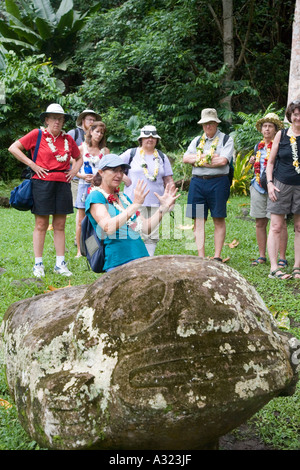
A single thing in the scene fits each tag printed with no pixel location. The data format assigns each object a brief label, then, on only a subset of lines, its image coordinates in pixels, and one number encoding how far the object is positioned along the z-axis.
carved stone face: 2.17
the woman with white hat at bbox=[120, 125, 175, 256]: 6.11
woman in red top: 6.07
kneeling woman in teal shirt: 3.59
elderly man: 6.54
